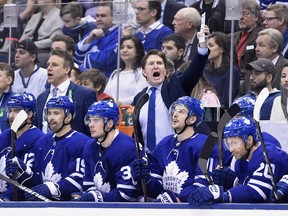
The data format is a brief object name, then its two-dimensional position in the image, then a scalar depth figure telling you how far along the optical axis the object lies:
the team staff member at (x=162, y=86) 16.45
